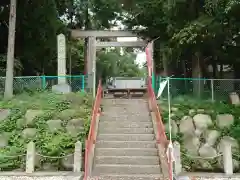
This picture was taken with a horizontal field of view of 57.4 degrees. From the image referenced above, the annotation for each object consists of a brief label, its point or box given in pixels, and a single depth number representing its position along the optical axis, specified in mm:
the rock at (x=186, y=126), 8052
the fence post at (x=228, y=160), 6414
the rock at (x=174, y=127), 7895
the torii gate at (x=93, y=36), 15773
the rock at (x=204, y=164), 6977
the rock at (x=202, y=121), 8163
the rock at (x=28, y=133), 7887
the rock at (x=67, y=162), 6884
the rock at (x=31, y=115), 8370
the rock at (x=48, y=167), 6935
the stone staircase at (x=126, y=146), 6439
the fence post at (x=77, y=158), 6481
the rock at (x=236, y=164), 6956
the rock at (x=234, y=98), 9230
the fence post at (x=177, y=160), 6295
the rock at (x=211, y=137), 7799
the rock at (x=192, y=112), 8540
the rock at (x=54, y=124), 8104
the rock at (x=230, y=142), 7459
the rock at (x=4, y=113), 8840
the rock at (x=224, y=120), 8248
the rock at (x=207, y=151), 7443
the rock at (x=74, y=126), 7938
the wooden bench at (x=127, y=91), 13034
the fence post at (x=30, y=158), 6533
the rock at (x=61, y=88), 10511
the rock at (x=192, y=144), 7534
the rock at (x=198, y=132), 8021
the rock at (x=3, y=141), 7699
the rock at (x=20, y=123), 8287
